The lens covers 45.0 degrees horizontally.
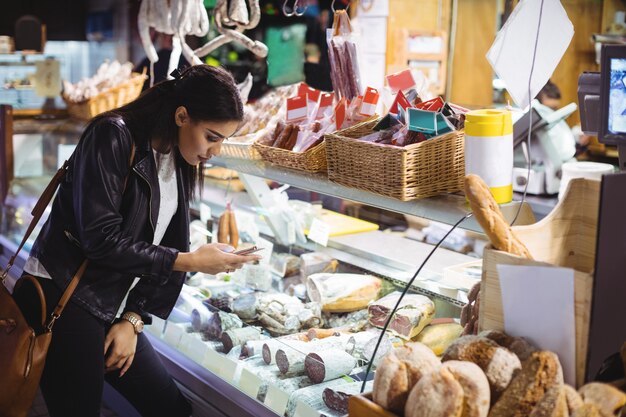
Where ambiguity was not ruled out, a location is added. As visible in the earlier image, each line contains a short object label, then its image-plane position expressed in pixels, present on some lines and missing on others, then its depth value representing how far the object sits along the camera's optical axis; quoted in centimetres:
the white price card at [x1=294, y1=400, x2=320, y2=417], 231
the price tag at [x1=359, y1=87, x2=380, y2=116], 260
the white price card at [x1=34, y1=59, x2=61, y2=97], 553
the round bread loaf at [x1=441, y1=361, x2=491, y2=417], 150
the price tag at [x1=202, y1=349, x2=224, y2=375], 276
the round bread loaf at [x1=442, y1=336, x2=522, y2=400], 155
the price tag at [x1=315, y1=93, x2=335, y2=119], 288
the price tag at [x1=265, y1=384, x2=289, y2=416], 241
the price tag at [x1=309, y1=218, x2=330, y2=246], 321
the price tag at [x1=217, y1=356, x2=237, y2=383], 268
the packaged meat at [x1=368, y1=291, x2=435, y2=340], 246
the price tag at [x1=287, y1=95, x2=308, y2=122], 290
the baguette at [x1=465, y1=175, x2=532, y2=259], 164
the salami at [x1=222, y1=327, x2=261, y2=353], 278
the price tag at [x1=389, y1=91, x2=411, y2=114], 240
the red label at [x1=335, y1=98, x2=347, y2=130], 267
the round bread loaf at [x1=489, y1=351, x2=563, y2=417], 148
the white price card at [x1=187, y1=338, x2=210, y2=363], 286
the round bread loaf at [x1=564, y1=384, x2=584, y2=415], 144
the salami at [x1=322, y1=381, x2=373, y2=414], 230
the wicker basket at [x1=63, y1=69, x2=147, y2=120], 457
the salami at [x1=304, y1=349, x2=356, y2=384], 244
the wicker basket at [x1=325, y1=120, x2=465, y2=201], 215
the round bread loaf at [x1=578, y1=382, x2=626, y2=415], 143
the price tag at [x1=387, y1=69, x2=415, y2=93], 264
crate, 168
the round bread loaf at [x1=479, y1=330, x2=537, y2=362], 159
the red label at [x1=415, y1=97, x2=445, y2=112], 239
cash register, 154
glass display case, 245
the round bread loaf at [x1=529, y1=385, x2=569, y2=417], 141
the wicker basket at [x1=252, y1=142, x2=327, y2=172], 260
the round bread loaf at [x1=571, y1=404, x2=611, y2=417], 141
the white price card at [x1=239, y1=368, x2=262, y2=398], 254
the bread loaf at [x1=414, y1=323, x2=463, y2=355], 239
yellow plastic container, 195
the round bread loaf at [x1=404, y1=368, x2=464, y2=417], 148
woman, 218
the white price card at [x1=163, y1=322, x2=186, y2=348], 304
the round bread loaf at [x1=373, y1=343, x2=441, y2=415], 159
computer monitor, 176
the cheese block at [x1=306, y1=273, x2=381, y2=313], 282
